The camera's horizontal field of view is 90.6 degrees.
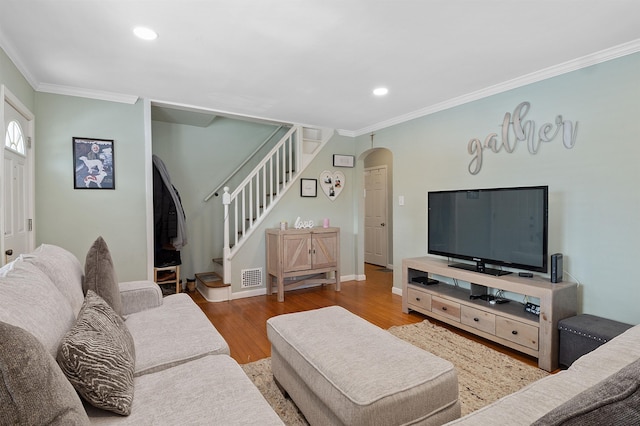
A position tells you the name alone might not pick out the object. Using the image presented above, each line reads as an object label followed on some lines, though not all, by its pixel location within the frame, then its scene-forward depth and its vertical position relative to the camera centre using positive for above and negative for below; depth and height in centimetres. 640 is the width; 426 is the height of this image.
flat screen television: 269 -18
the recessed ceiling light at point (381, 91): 330 +124
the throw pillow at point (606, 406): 54 -35
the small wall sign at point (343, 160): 512 +77
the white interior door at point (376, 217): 664 -22
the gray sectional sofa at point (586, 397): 55 -69
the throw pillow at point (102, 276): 187 -42
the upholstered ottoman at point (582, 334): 217 -88
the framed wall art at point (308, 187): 487 +31
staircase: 429 +36
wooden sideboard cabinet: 423 -68
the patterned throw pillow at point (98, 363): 107 -57
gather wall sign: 274 +69
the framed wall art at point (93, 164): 329 +44
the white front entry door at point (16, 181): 244 +21
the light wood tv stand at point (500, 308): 241 -91
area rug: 197 -121
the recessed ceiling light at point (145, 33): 216 +121
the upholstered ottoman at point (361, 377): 134 -78
